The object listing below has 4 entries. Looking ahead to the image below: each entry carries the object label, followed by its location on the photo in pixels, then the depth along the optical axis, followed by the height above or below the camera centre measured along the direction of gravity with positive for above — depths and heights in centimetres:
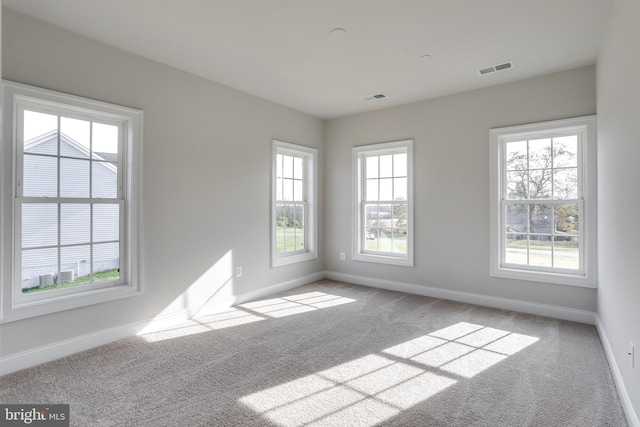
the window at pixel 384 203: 476 +22
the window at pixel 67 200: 250 +14
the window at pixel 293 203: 477 +21
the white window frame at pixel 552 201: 341 +21
